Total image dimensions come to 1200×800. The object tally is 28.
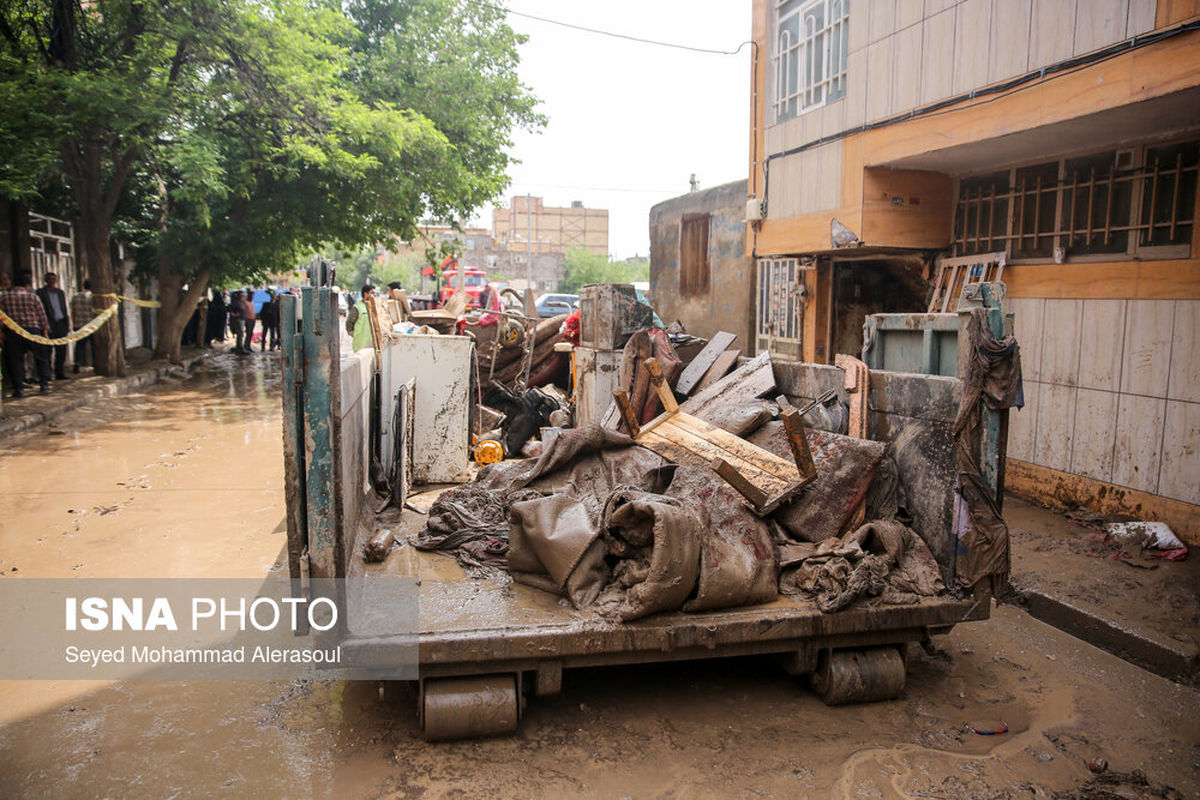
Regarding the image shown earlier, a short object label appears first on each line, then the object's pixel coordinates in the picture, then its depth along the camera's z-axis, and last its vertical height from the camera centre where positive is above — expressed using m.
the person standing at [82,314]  14.60 -0.29
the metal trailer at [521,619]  3.18 -1.32
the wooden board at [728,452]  3.83 -0.82
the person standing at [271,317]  21.65 -0.52
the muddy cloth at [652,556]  3.23 -1.07
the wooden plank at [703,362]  5.82 -0.47
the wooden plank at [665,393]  4.92 -0.60
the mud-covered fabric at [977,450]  3.55 -0.68
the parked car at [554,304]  24.43 -0.18
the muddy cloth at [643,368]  5.85 -0.53
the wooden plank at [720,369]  5.61 -0.49
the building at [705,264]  12.58 +0.59
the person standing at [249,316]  22.72 -0.50
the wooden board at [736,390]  4.95 -0.58
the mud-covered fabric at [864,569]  3.49 -1.22
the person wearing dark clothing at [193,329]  22.94 -0.89
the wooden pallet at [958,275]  7.28 +0.22
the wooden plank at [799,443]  3.69 -0.69
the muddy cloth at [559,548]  3.46 -1.10
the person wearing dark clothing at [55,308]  12.79 -0.16
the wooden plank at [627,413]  4.68 -0.67
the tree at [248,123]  11.49 +2.83
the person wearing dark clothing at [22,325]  11.46 -0.40
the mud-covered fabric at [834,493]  3.90 -0.96
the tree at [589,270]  47.00 +1.69
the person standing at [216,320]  23.31 -0.66
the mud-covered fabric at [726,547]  3.37 -1.10
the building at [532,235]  57.28 +5.00
